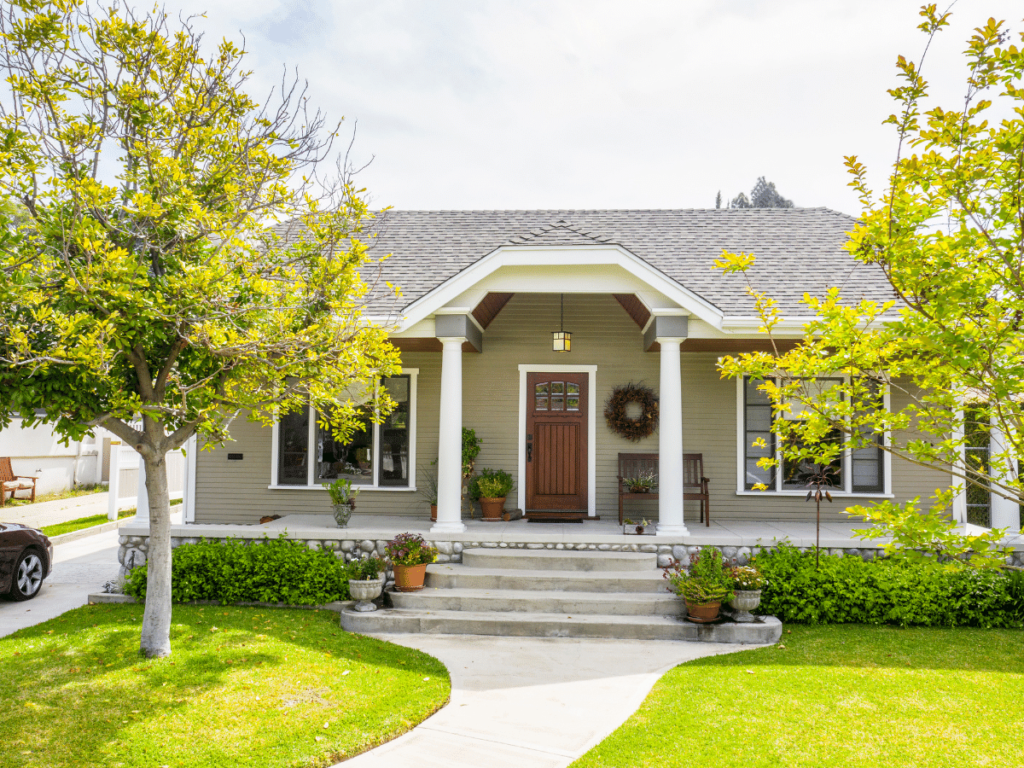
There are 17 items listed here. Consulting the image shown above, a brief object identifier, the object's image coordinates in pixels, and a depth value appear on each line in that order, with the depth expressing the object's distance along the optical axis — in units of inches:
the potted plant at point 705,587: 260.7
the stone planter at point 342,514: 328.5
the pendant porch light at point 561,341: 357.1
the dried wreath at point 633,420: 387.5
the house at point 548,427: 384.2
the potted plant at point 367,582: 276.2
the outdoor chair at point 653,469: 379.6
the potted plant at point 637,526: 325.1
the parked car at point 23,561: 307.3
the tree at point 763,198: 1306.6
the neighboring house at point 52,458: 644.1
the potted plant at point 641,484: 364.2
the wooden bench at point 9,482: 612.6
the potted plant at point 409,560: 288.7
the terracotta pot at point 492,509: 372.8
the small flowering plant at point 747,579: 265.3
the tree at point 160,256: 177.9
